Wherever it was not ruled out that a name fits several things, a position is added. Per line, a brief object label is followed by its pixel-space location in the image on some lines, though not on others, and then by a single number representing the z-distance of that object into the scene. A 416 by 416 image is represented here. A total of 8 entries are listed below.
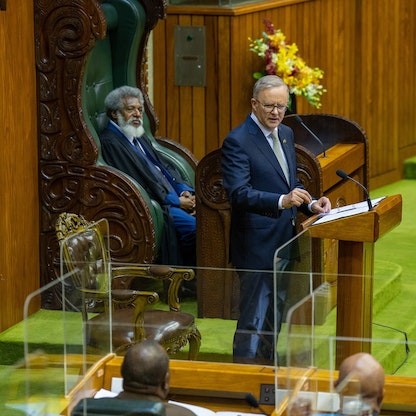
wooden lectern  9.49
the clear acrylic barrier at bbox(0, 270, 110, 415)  7.43
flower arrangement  17.22
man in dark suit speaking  10.52
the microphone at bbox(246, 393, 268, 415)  7.64
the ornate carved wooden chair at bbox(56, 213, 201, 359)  8.47
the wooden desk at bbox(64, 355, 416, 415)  8.05
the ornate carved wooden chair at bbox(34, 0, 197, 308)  12.65
